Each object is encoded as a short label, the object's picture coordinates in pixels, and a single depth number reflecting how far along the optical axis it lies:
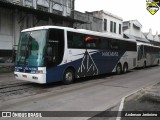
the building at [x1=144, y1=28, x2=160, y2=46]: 57.79
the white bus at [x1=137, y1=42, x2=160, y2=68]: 24.66
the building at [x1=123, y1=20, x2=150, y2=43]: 43.29
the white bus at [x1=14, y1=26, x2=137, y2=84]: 10.65
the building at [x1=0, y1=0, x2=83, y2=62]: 18.75
